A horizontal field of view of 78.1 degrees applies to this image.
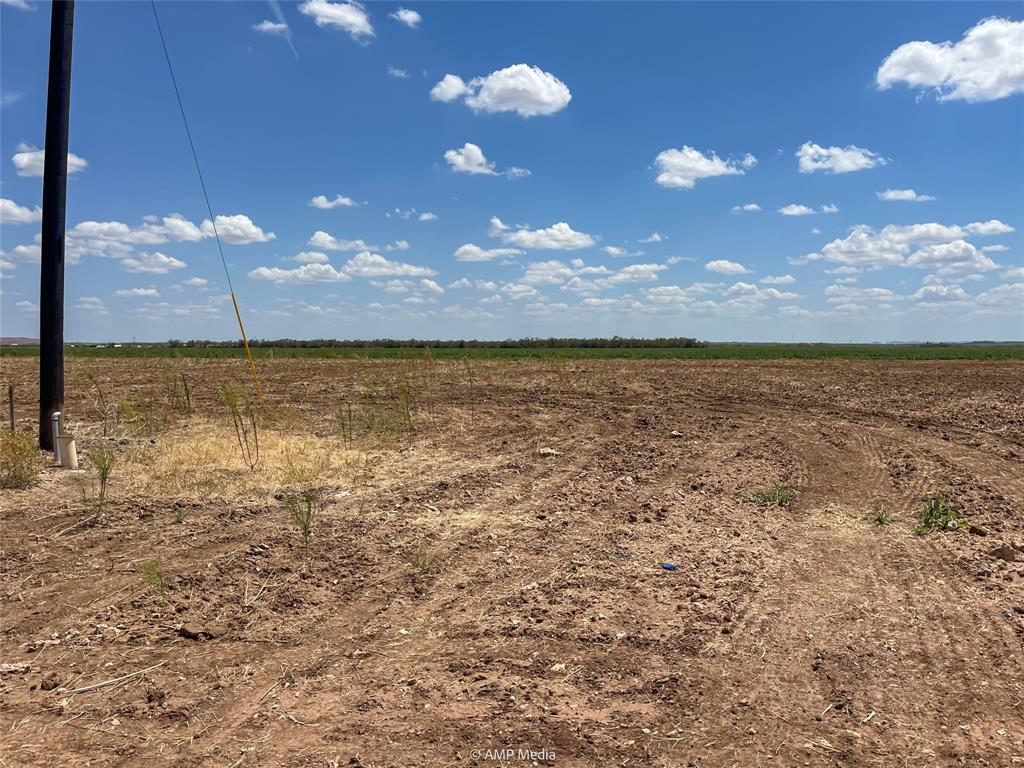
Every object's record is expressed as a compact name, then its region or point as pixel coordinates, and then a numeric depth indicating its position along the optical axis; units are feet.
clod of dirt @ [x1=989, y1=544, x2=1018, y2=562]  15.48
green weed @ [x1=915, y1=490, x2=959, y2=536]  17.95
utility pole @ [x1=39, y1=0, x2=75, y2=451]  26.04
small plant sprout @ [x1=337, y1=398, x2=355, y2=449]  30.63
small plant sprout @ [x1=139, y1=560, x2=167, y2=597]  13.07
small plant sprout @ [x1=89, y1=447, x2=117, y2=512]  18.45
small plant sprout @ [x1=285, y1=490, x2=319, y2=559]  16.48
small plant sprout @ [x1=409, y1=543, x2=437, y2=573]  14.74
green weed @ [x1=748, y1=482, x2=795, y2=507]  20.86
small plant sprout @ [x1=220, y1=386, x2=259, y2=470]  25.45
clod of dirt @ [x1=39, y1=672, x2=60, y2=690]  9.75
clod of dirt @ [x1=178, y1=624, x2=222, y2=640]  11.45
